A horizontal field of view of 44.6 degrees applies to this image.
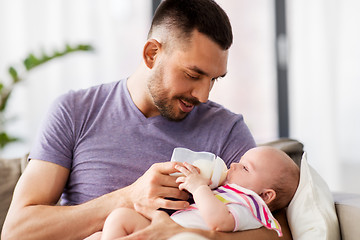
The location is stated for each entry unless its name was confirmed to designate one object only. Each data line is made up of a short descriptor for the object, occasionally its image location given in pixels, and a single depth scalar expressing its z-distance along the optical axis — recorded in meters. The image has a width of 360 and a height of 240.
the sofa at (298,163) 1.52
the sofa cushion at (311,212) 1.45
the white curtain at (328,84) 4.17
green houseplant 2.85
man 1.51
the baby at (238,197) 1.36
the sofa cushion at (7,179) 1.82
